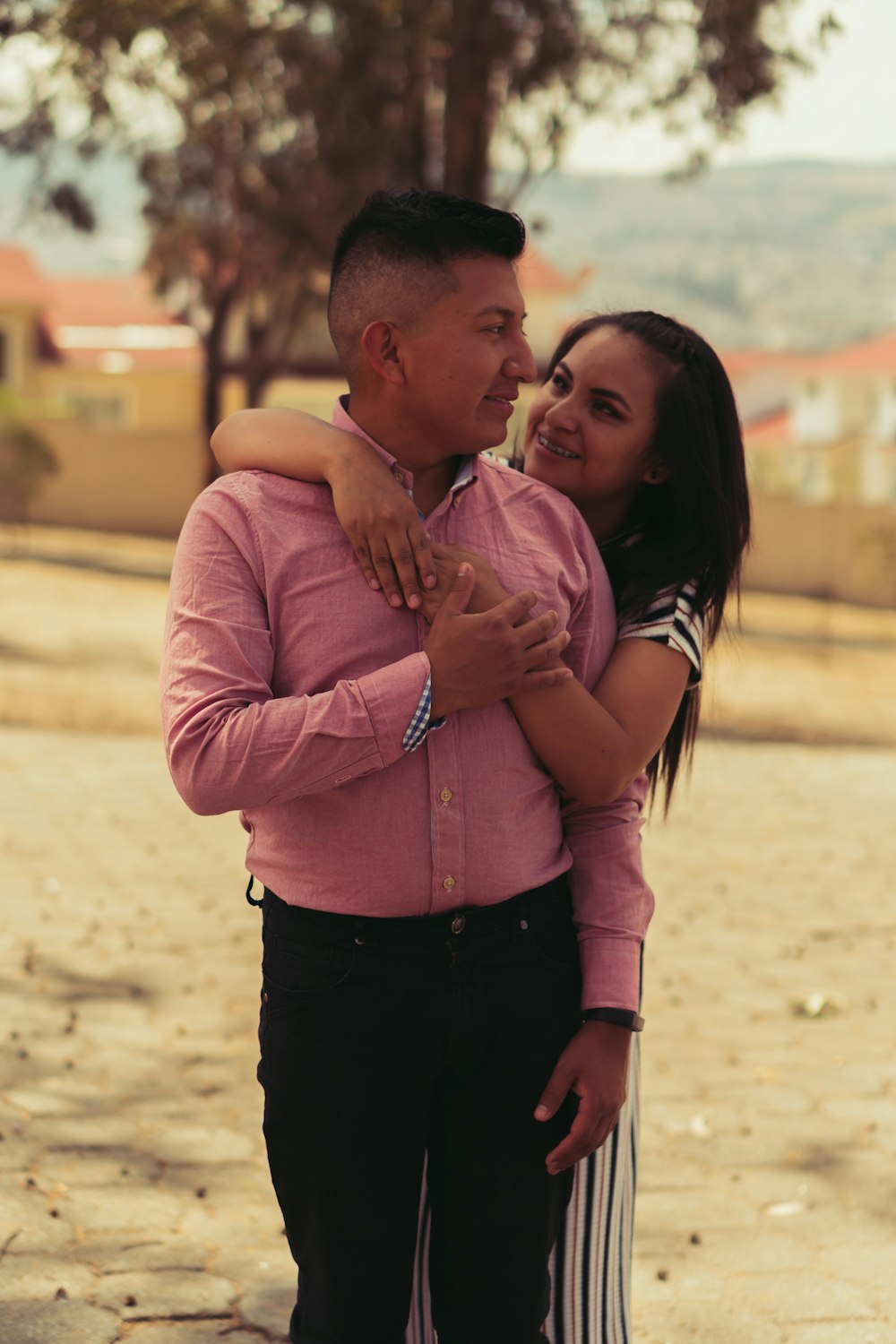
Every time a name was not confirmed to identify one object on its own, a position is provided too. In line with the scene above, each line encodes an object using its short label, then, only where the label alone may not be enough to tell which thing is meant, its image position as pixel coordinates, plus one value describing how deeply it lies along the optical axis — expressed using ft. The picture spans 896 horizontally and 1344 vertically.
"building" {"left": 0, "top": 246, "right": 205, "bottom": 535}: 94.63
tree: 34.19
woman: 7.40
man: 7.13
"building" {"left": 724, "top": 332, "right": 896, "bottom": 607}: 78.43
